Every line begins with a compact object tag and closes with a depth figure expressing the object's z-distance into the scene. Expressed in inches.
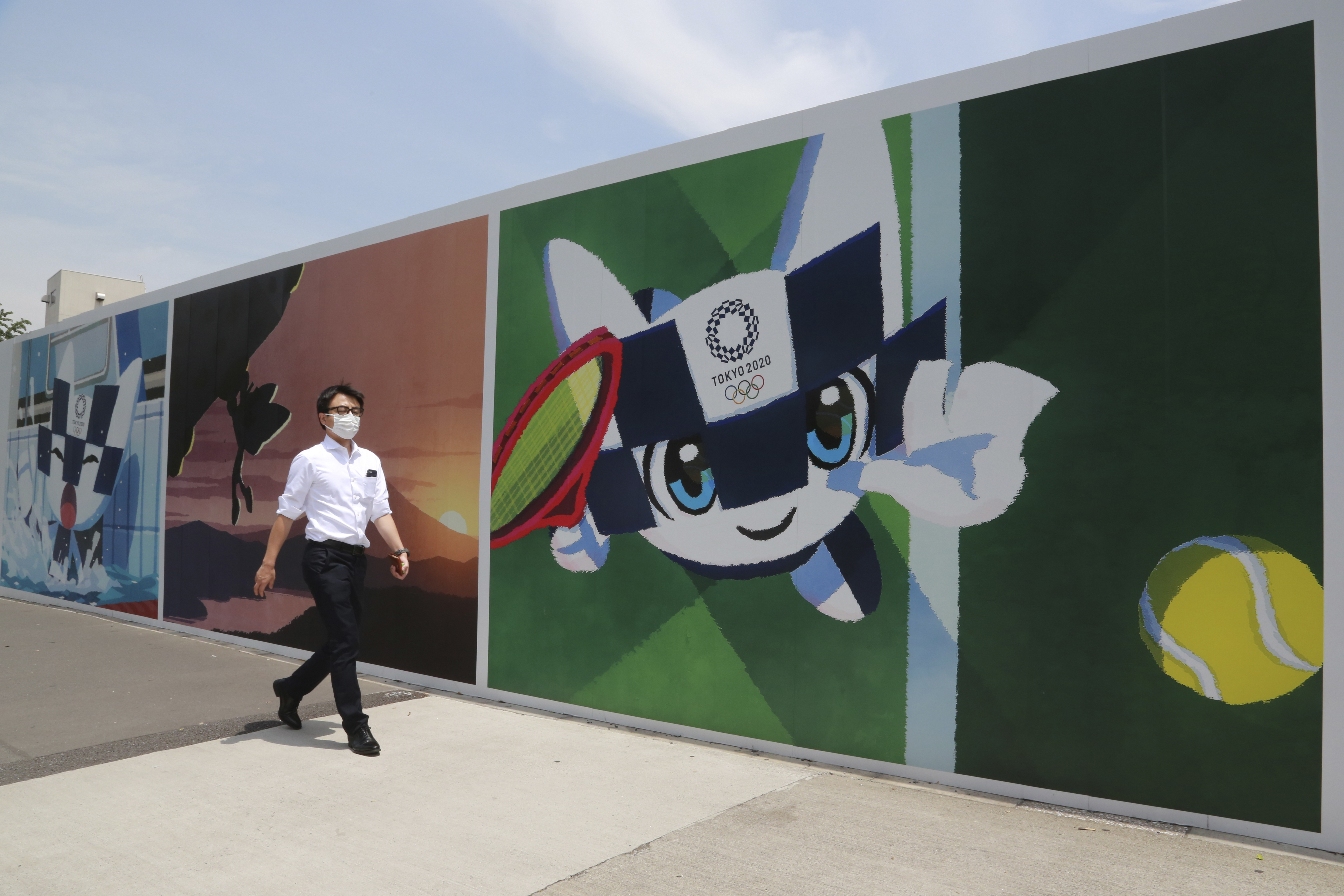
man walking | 199.5
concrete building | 847.7
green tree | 1318.9
